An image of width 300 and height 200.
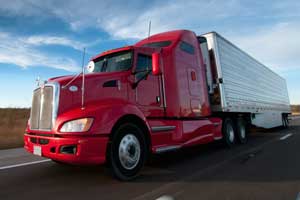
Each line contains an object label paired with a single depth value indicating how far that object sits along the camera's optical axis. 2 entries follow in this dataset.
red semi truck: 3.83
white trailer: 7.84
